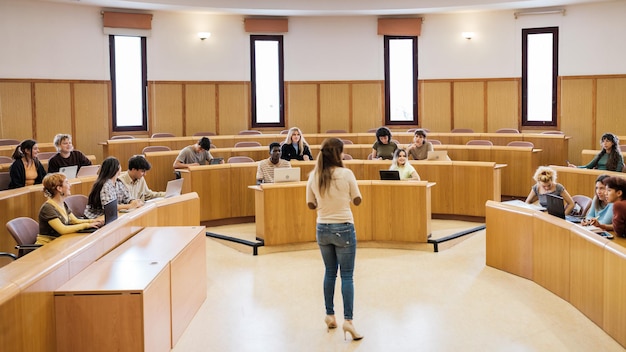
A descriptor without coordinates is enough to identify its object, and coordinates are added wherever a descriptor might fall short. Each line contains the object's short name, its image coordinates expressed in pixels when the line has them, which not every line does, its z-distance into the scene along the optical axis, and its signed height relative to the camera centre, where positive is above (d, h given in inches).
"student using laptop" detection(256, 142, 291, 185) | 329.1 -16.9
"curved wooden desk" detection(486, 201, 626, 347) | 181.5 -44.0
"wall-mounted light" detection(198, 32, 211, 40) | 555.5 +86.0
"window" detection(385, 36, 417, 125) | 584.7 +47.0
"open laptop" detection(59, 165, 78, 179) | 304.1 -17.0
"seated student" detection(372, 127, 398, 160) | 382.3 -7.7
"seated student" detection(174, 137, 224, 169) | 377.7 -12.3
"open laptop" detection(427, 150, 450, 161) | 378.0 -14.3
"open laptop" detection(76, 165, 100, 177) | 317.4 -17.8
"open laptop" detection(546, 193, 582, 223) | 230.4 -28.2
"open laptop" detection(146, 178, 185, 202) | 276.8 -23.9
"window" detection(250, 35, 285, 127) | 577.8 +46.7
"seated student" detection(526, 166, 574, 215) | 257.3 -22.8
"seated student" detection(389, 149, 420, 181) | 327.9 -17.6
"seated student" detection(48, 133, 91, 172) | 324.6 -10.7
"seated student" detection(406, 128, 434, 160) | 385.3 -9.2
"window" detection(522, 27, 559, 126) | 546.6 +47.5
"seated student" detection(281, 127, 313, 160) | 374.6 -8.2
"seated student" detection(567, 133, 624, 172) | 334.6 -12.8
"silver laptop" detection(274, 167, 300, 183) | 306.2 -19.7
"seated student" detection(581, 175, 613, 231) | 213.1 -28.6
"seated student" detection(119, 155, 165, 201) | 268.4 -19.3
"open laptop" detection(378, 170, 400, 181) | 310.3 -20.8
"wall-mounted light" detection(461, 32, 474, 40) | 567.8 +85.5
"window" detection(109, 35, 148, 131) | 535.5 +43.9
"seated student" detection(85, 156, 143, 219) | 232.2 -19.9
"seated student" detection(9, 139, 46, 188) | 290.7 -14.7
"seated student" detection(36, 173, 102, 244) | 196.7 -25.4
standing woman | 185.8 -23.0
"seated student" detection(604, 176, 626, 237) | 199.2 -22.4
